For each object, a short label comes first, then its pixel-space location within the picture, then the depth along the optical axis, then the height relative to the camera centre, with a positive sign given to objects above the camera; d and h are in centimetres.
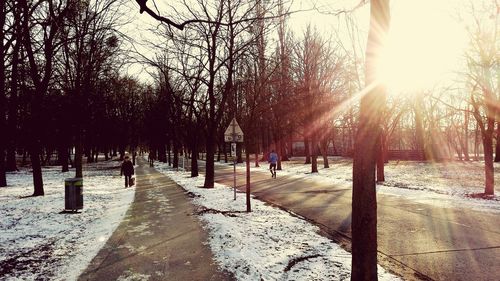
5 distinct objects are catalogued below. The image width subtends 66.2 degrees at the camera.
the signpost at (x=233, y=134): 1248 +56
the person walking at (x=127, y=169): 2062 -84
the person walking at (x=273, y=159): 2542 -59
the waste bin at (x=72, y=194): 1168 -123
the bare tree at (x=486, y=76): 1405 +261
